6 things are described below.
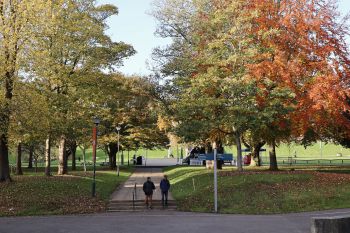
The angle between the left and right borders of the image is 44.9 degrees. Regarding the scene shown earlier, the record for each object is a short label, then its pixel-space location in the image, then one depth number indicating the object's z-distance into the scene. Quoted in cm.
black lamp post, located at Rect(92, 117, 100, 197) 2644
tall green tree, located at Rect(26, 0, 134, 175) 2969
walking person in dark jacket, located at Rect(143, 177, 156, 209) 2270
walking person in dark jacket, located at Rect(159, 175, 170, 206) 2266
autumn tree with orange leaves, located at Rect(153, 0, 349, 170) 2738
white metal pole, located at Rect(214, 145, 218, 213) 2127
